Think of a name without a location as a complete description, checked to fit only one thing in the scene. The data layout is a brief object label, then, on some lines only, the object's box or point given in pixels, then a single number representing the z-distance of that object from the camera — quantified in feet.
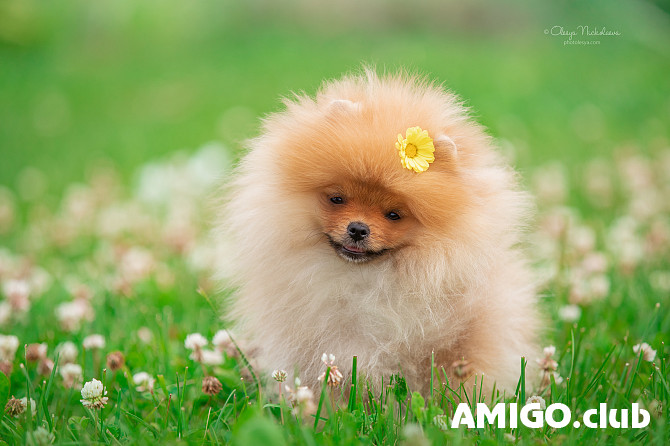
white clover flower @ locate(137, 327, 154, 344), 11.66
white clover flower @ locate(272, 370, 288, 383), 7.93
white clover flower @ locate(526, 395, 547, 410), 8.45
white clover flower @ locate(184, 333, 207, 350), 9.39
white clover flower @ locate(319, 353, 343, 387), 7.78
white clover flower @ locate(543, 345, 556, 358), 9.02
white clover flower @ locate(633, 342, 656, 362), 9.50
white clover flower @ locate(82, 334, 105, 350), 10.27
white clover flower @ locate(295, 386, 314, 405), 7.42
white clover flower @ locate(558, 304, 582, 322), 10.98
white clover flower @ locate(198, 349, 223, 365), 10.28
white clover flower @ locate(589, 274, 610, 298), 12.60
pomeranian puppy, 7.86
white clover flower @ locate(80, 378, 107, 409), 8.25
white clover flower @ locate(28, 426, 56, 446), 7.56
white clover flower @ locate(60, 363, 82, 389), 9.71
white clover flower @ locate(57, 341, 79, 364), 10.61
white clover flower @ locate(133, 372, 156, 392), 9.48
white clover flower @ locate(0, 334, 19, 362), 10.09
